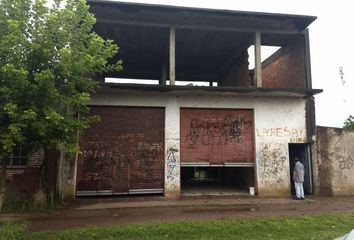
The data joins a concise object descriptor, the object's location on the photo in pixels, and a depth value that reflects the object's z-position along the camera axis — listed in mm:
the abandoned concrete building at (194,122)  13367
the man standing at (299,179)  13375
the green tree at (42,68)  7184
